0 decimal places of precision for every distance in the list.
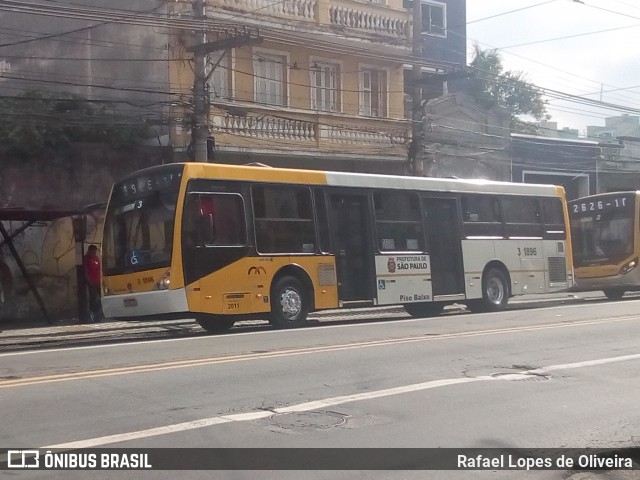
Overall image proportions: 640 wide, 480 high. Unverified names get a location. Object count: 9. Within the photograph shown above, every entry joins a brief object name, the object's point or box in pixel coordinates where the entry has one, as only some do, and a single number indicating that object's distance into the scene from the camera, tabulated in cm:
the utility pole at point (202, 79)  1909
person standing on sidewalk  1994
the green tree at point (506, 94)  4672
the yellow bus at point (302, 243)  1516
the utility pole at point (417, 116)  2467
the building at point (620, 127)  6891
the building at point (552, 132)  4994
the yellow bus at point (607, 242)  2500
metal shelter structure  1836
